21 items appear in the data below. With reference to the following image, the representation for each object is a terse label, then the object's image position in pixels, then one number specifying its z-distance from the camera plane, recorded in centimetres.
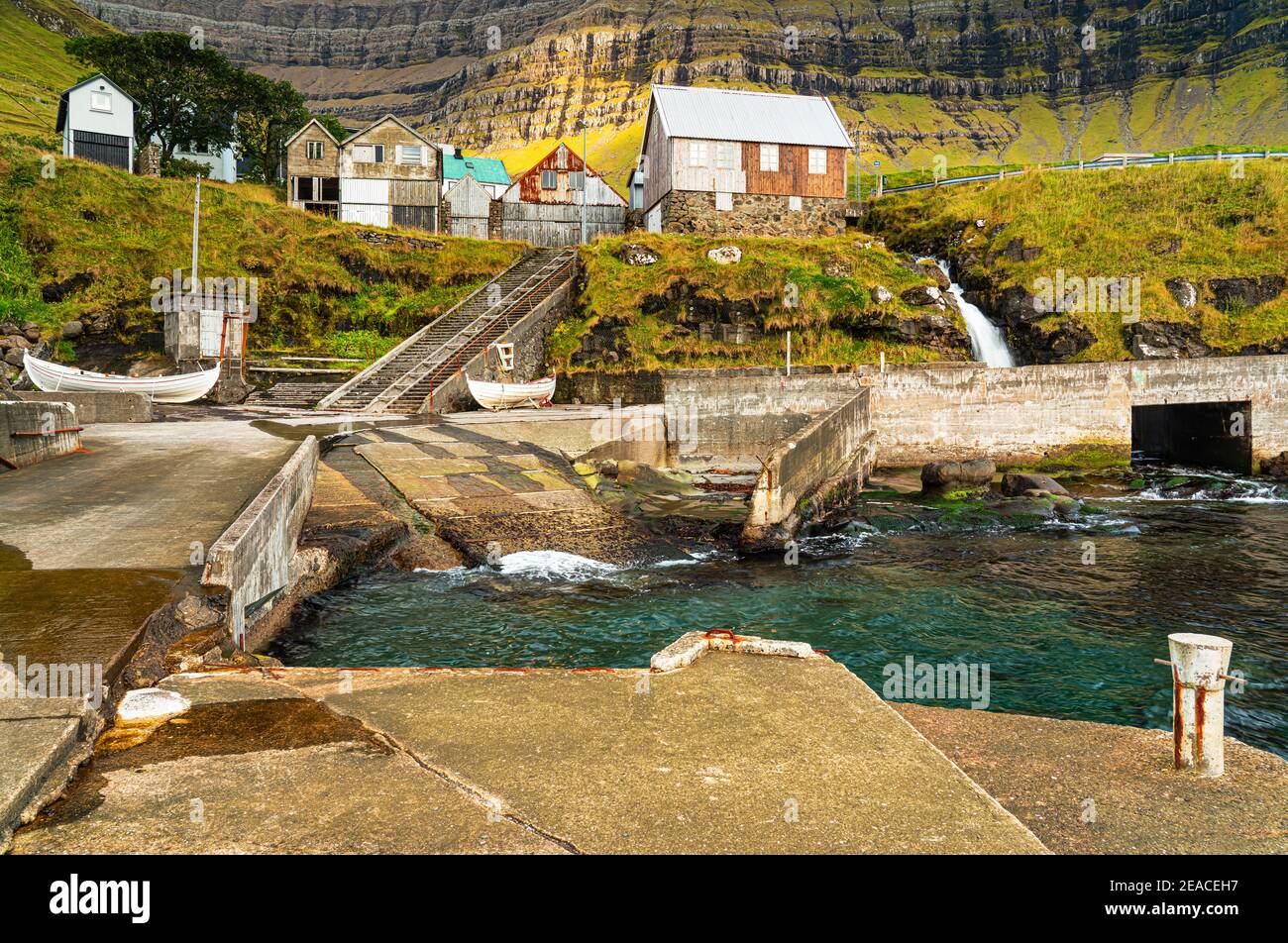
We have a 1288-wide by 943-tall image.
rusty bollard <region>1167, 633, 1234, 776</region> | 502
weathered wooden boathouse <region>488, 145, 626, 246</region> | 4975
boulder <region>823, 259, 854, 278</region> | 3738
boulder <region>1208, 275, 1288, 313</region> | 3416
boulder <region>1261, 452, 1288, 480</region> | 2698
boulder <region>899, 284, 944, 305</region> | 3597
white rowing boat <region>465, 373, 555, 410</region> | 2866
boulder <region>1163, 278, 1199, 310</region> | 3431
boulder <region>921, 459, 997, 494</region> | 2377
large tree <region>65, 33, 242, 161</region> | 6103
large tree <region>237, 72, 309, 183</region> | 6638
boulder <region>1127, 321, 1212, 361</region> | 3281
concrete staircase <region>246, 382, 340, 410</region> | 2856
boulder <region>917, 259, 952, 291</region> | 3791
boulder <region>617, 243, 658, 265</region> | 3816
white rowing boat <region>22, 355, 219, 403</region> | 2492
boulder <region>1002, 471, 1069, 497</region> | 2319
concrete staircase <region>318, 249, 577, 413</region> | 2814
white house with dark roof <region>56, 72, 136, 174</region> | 5197
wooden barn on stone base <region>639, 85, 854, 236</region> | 4597
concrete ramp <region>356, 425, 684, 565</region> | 1656
